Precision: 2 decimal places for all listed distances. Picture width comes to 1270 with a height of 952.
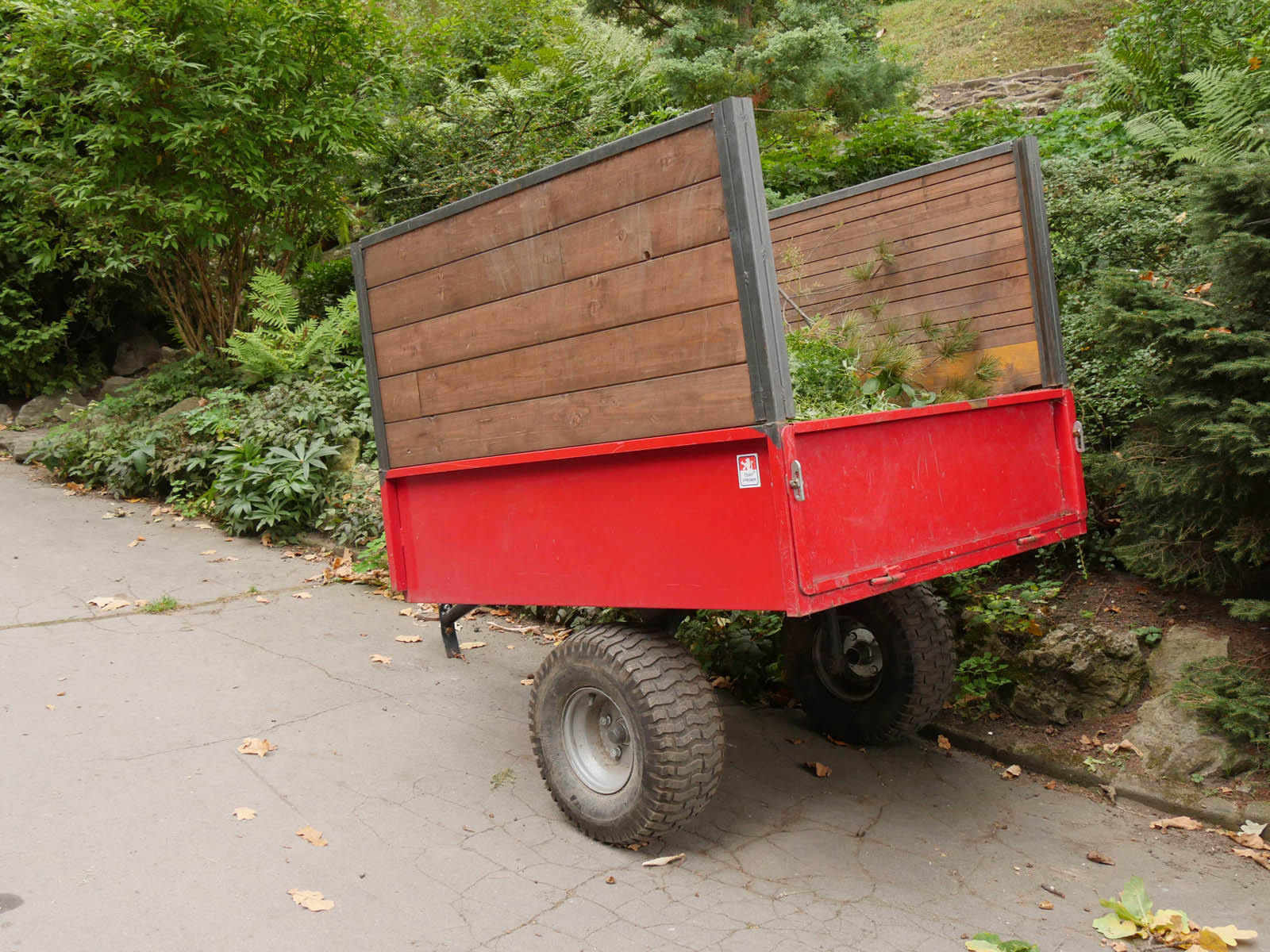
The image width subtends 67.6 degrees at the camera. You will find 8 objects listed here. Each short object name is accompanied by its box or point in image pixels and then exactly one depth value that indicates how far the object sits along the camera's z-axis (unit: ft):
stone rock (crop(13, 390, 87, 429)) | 35.86
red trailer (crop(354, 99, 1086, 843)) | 9.09
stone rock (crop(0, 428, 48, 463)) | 32.30
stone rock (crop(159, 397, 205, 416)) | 29.91
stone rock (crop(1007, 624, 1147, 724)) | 13.37
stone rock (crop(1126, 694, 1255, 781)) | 11.73
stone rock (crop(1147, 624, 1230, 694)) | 13.06
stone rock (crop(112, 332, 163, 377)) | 39.24
